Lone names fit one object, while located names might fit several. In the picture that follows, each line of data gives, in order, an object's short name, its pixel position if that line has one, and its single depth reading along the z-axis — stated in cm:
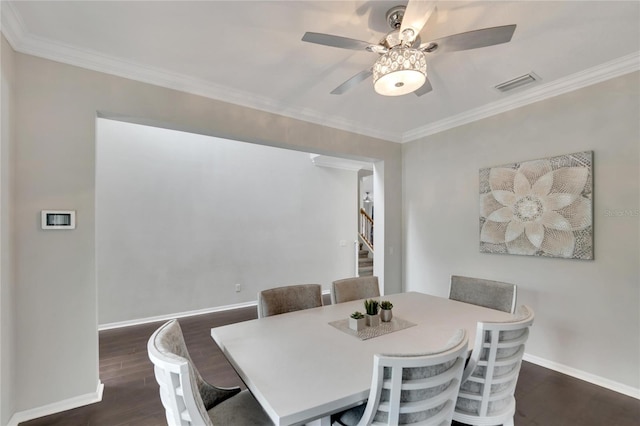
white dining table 109
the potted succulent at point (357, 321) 177
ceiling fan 153
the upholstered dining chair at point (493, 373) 144
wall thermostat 219
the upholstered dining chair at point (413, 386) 108
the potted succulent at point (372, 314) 186
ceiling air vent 268
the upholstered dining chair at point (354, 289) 251
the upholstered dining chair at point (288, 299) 218
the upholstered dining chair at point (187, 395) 100
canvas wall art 266
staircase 690
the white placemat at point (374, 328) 171
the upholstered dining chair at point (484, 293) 237
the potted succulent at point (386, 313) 194
